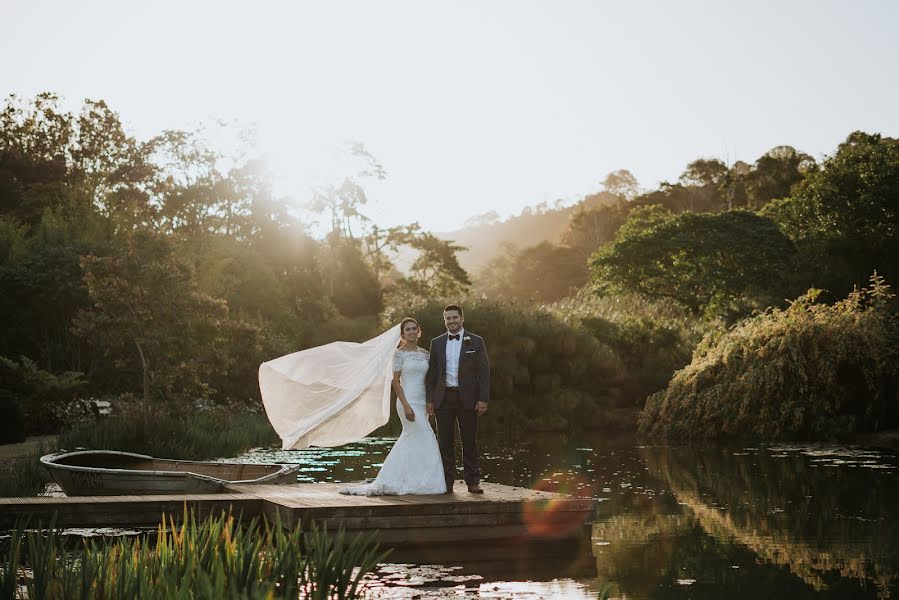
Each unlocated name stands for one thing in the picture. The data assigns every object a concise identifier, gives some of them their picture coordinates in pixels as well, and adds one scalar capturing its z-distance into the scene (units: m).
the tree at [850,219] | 33.66
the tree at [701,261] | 35.72
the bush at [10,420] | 18.39
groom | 10.68
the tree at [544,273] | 67.06
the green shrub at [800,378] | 21.73
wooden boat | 11.79
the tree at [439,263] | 52.72
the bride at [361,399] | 10.90
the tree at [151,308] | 21.34
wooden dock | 9.94
